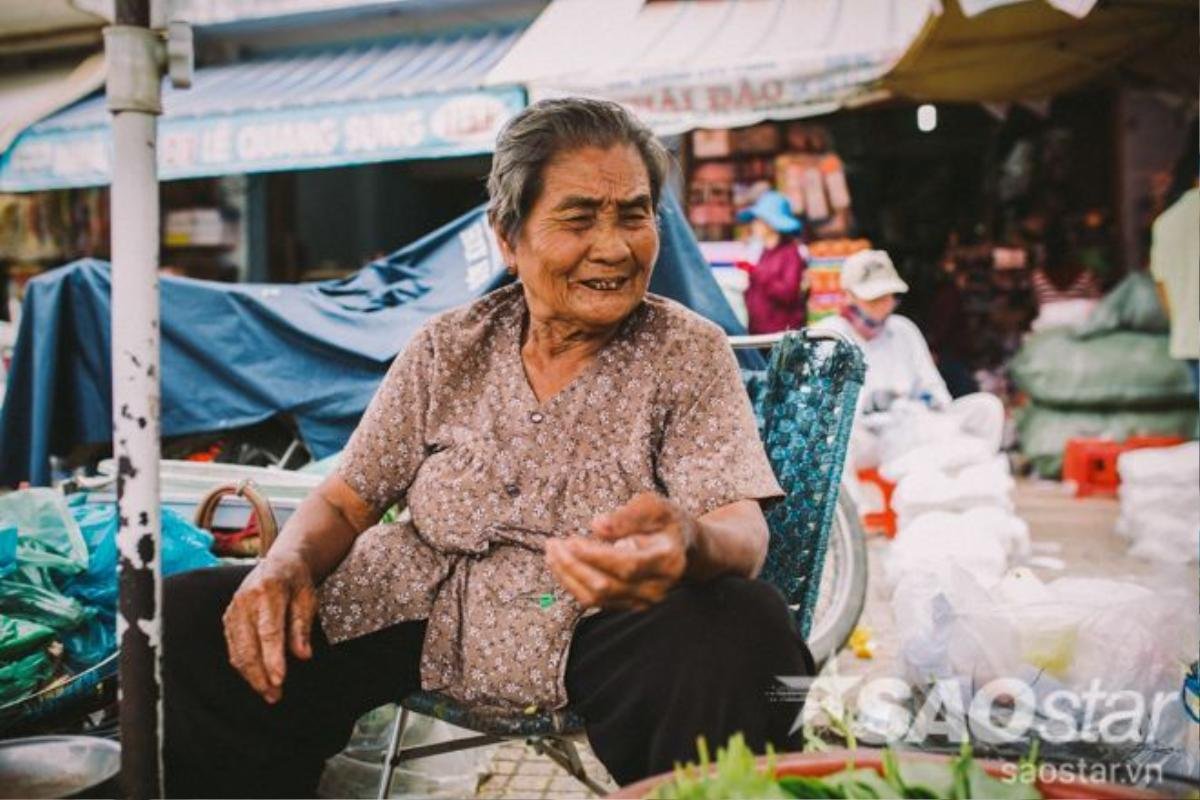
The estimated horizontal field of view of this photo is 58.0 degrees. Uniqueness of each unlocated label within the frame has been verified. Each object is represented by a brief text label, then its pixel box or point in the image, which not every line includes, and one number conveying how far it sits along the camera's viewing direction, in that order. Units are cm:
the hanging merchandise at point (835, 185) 759
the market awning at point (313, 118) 736
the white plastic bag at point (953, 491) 456
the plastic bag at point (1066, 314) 766
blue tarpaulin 415
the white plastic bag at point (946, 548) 380
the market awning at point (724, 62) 679
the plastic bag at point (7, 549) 225
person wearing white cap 531
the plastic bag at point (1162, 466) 495
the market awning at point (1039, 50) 670
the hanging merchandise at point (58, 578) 214
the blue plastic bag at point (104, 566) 231
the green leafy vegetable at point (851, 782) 112
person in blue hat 625
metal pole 130
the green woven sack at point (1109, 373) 711
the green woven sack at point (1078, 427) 714
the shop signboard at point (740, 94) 681
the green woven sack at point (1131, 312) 723
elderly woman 171
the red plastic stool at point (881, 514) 539
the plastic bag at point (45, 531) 234
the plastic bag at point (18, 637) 210
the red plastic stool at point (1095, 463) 688
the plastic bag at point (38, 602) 222
